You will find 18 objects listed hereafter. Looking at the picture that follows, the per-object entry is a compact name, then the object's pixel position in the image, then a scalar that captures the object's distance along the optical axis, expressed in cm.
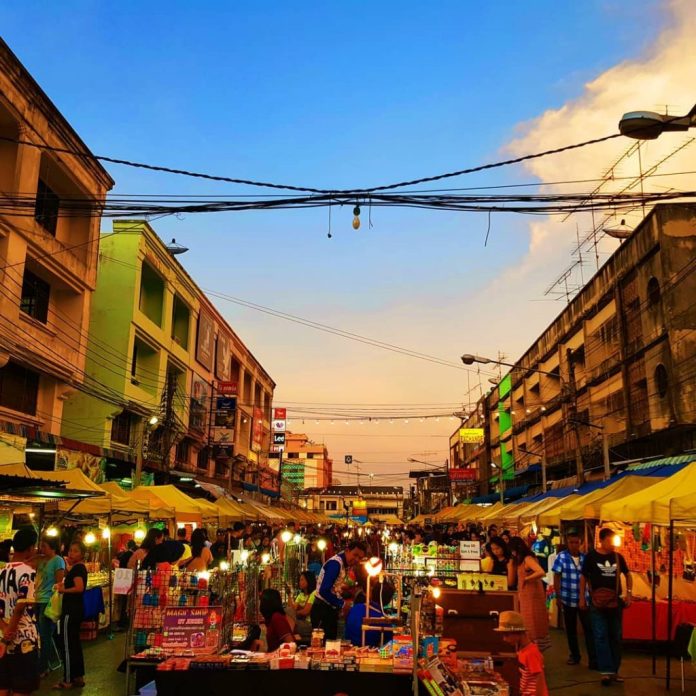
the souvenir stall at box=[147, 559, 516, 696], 663
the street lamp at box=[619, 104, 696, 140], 813
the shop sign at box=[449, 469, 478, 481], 6542
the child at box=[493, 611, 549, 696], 614
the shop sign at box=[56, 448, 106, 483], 2289
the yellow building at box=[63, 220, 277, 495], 2983
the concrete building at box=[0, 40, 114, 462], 1956
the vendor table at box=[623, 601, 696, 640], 1250
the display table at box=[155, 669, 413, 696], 679
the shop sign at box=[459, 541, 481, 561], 1156
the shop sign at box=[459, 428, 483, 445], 6252
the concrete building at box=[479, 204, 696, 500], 2678
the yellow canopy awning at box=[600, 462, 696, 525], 951
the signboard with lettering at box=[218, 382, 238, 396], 4647
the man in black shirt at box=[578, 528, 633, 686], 1006
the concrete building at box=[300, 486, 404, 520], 12850
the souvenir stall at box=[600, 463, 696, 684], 968
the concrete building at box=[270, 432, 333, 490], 13812
